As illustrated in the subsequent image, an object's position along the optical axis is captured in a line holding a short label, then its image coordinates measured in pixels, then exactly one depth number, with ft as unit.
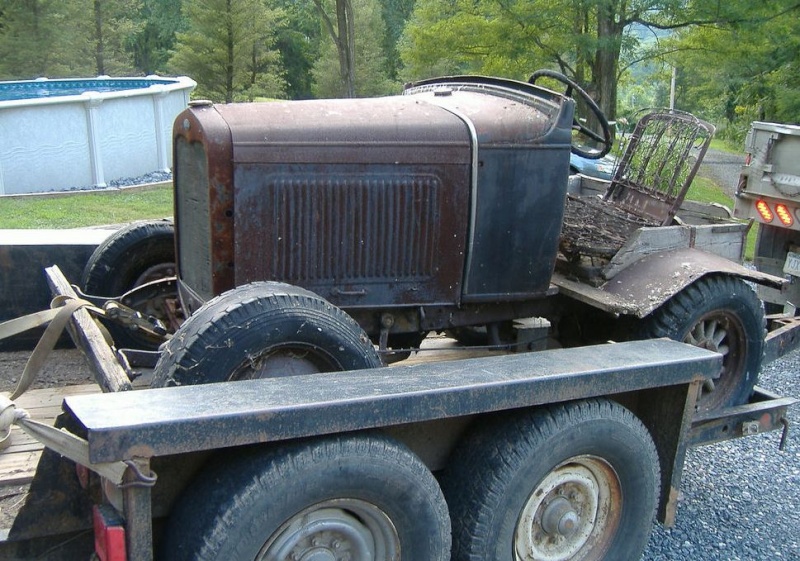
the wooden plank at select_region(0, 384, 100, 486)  10.06
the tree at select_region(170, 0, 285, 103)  87.04
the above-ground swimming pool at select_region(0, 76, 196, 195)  45.98
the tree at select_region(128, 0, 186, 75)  133.59
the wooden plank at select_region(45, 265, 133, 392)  9.73
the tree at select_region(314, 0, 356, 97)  55.06
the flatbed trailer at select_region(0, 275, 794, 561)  7.81
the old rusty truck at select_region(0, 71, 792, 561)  8.37
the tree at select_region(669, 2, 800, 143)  46.42
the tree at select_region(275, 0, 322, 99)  126.72
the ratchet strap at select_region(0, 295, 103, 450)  10.50
